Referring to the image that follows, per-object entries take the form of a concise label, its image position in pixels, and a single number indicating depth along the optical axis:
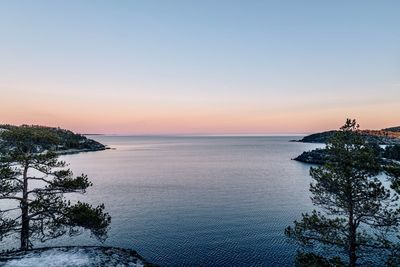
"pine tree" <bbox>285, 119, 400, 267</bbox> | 21.45
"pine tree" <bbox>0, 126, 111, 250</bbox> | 25.73
